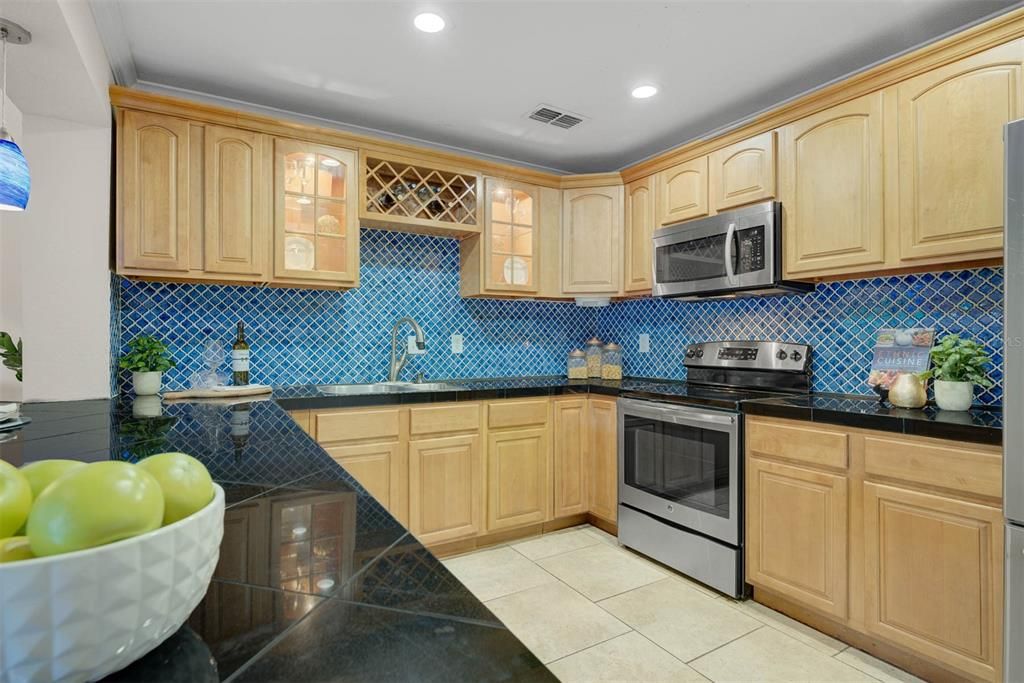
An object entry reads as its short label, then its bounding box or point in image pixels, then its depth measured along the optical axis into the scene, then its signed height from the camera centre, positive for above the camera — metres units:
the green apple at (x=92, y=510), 0.40 -0.13
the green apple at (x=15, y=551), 0.41 -0.16
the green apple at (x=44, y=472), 0.50 -0.12
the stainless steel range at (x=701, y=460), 2.49 -0.60
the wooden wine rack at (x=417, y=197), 3.11 +0.87
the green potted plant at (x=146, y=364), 2.47 -0.11
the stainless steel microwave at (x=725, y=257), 2.66 +0.46
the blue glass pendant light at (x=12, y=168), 1.59 +0.52
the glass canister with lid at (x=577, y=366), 3.82 -0.17
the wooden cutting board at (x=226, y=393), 2.42 -0.24
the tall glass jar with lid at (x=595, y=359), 3.90 -0.13
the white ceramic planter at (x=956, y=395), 2.07 -0.20
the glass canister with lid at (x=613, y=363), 3.82 -0.16
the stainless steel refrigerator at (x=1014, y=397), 1.55 -0.16
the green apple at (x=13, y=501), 0.44 -0.13
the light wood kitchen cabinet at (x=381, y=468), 2.68 -0.65
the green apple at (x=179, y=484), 0.49 -0.13
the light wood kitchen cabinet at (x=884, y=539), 1.75 -0.73
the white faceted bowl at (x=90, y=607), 0.38 -0.20
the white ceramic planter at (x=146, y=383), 2.47 -0.20
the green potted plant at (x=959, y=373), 2.06 -0.12
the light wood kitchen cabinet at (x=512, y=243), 3.43 +0.64
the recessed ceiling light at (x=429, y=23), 2.16 +1.30
